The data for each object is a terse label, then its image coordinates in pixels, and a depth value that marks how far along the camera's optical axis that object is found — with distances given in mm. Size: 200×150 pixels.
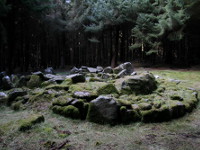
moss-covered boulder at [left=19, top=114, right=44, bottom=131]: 2877
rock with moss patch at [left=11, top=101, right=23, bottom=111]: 4230
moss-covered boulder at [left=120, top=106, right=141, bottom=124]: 3252
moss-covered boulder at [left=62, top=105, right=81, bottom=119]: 3467
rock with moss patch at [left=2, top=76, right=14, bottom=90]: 6693
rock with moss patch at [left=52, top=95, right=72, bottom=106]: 3762
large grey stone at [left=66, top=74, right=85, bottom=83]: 5801
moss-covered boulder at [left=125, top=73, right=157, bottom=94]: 4691
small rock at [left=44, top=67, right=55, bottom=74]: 10600
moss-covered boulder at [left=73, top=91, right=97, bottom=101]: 3902
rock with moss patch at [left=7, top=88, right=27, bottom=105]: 4727
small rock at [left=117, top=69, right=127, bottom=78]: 6878
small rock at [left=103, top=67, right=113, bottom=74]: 8173
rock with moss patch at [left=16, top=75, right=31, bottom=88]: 6594
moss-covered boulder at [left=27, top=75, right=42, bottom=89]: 6226
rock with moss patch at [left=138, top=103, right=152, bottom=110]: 3486
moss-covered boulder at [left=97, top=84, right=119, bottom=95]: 4479
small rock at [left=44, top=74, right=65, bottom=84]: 6285
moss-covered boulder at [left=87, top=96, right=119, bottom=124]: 3212
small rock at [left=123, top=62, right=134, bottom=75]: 7716
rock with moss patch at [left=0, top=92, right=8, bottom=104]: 4770
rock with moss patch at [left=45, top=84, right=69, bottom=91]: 5148
